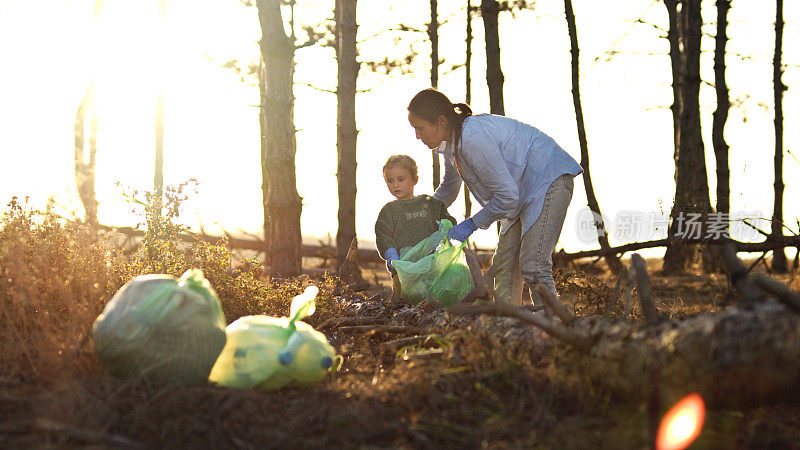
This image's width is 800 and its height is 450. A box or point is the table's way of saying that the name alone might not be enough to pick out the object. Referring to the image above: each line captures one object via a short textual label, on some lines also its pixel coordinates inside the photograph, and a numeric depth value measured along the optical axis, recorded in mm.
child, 5539
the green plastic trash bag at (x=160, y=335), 3086
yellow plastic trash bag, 3123
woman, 4629
